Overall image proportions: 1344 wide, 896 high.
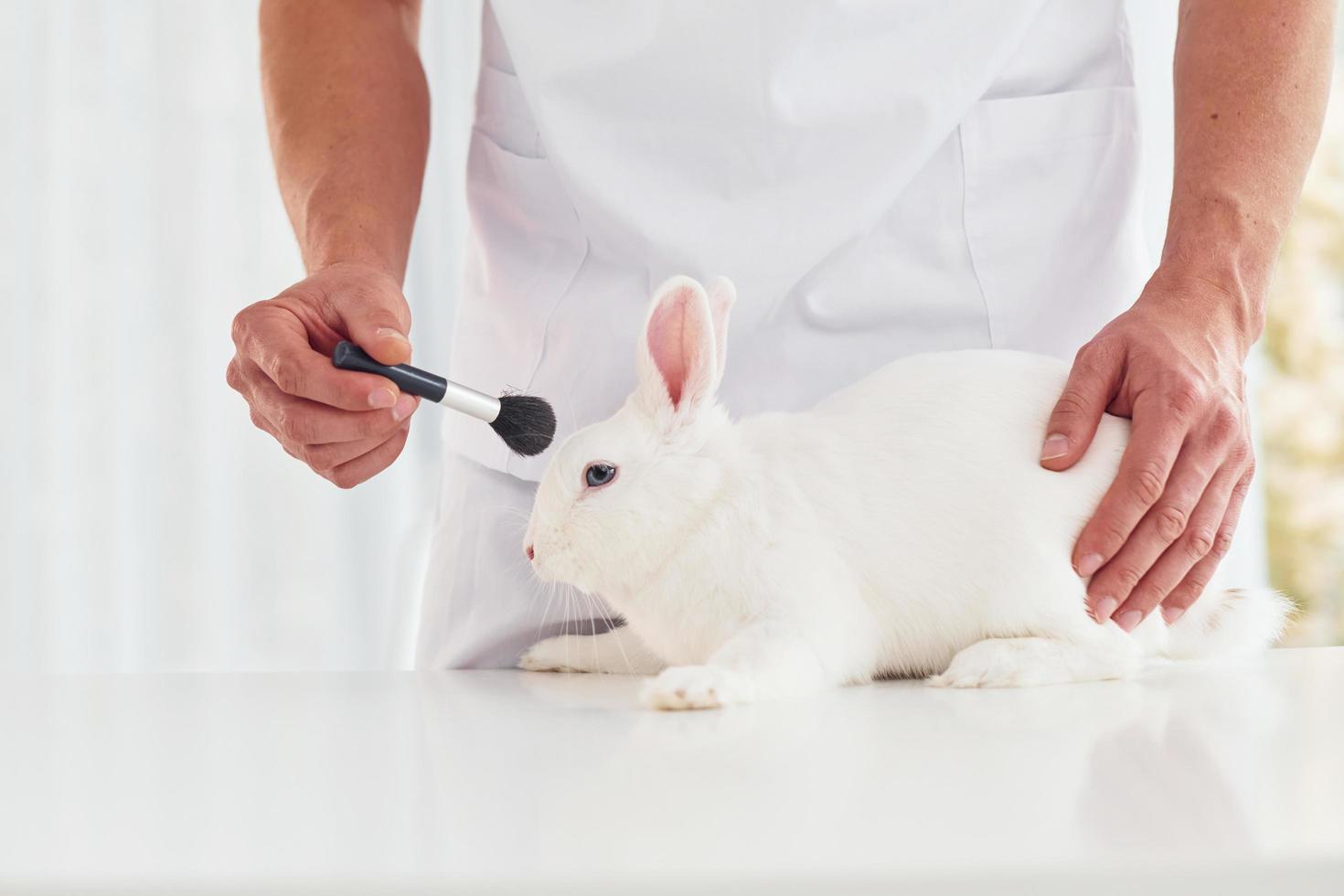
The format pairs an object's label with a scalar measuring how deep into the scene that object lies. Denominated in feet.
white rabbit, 3.15
